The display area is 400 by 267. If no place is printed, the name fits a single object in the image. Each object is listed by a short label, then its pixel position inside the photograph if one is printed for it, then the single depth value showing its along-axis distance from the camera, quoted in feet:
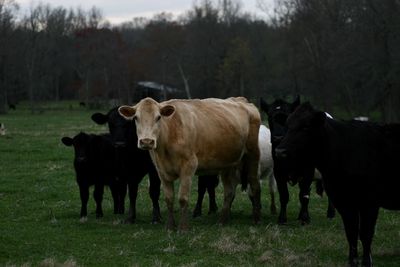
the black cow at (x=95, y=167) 40.86
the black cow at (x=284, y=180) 37.93
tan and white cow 34.19
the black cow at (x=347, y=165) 26.30
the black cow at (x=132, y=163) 38.24
